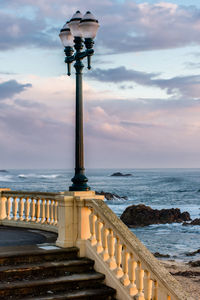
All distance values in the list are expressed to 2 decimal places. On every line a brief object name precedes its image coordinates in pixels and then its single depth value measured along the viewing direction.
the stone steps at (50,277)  7.44
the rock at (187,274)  22.68
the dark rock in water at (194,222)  44.69
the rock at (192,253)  30.08
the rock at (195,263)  25.85
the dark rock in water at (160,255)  29.17
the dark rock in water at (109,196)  72.62
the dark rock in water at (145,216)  44.09
